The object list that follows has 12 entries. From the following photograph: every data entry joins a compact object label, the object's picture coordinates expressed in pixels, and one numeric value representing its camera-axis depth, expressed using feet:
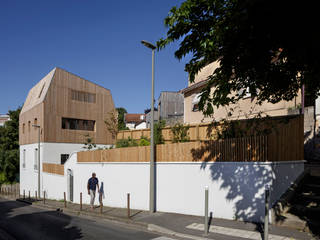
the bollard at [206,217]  25.61
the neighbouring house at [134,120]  191.92
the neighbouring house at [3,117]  245.45
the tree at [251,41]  14.13
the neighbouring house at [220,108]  46.50
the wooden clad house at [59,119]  86.58
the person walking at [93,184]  48.19
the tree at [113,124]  96.70
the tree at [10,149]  119.55
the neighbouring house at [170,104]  138.55
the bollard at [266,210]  21.40
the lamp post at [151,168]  36.32
